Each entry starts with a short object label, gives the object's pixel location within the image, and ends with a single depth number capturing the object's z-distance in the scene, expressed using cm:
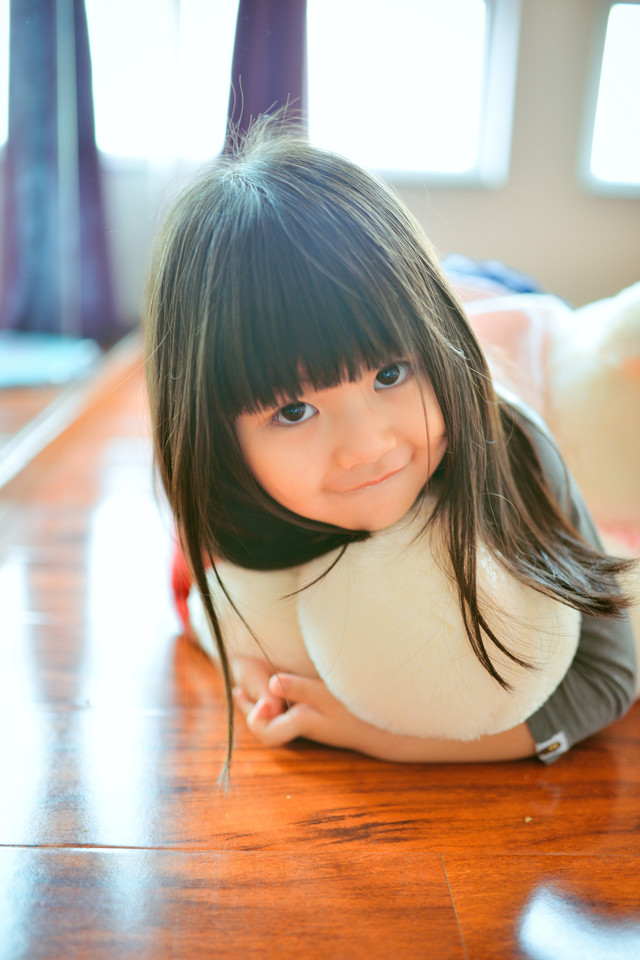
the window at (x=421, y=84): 127
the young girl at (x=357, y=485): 45
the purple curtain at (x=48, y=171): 118
